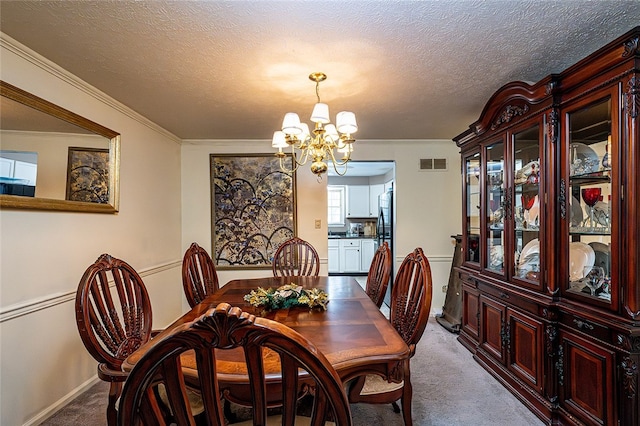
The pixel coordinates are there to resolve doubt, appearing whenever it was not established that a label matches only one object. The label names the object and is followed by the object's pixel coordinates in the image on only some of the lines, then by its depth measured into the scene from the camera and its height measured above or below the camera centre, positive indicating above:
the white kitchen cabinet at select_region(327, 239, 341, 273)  6.90 -0.82
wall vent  4.34 +0.72
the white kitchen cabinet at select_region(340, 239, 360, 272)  6.93 -0.82
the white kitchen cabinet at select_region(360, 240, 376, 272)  6.92 -0.78
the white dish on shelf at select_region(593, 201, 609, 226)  1.75 +0.03
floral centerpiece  1.94 -0.51
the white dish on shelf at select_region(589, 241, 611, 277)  1.73 -0.21
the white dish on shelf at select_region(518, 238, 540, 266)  2.22 -0.23
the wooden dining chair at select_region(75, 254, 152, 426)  1.49 -0.54
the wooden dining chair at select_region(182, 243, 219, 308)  2.42 -0.48
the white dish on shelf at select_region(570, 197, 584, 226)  1.93 +0.03
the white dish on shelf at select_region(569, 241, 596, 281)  1.91 -0.25
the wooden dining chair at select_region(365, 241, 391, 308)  2.33 -0.44
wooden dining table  1.25 -0.56
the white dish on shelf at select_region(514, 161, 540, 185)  2.21 +0.33
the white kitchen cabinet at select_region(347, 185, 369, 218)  7.46 +0.44
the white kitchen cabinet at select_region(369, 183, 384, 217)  7.19 +0.46
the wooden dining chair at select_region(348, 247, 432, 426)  1.59 -0.61
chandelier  2.07 +0.58
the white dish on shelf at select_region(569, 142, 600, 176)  1.86 +0.34
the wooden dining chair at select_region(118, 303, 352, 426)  0.67 -0.34
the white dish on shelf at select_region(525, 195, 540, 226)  2.21 +0.03
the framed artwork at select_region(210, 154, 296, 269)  4.26 +0.10
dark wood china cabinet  1.57 -0.14
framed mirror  1.82 +0.40
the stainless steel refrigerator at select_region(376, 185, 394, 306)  4.75 -0.07
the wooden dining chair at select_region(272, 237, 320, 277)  3.29 -0.42
